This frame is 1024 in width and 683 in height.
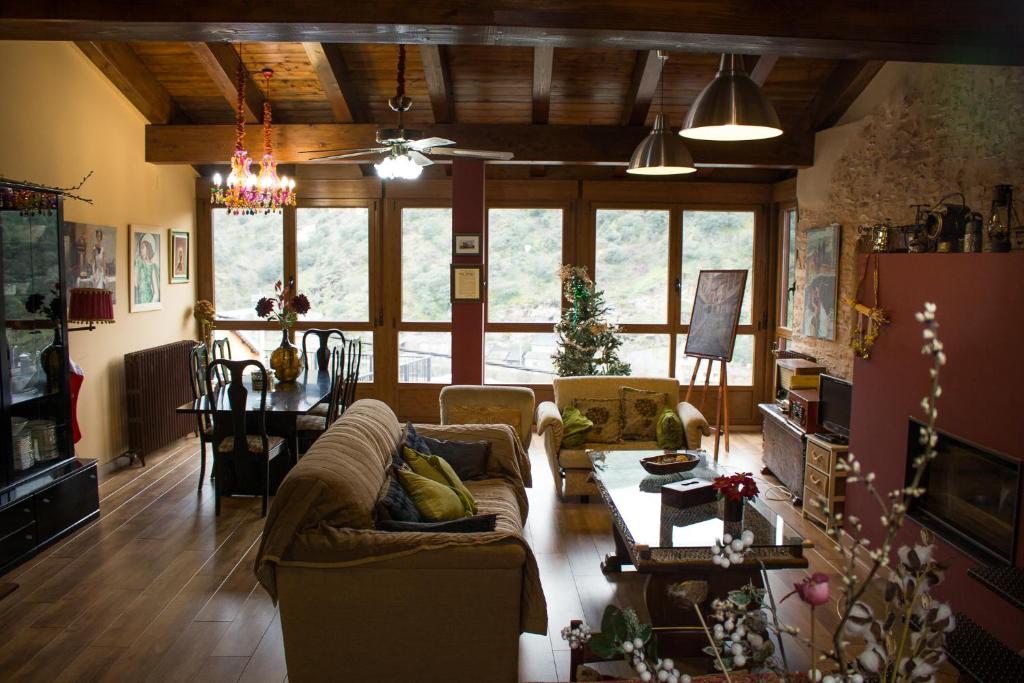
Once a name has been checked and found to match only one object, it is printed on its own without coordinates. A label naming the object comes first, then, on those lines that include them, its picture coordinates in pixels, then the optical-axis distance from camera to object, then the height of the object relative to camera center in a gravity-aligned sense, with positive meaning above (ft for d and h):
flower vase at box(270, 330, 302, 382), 20.95 -1.86
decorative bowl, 15.23 -3.20
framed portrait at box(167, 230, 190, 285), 25.77 +1.14
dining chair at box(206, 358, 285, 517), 17.26 -3.26
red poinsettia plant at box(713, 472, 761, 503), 12.44 -2.98
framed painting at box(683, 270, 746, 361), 22.59 -0.53
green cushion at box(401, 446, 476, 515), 13.01 -2.93
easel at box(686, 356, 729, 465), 22.82 -2.78
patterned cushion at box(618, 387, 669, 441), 19.58 -2.87
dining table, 17.98 -2.58
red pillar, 23.29 +2.04
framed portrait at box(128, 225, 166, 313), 22.93 +0.67
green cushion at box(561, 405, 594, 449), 19.02 -3.23
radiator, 22.38 -3.09
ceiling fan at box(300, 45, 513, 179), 15.81 +2.95
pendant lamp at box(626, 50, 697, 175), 13.66 +2.44
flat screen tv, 18.19 -2.47
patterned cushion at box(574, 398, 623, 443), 19.53 -3.03
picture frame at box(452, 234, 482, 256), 23.29 +1.45
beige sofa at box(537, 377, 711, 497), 18.74 -3.61
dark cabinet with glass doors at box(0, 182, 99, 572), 15.05 -2.04
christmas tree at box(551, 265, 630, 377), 23.85 -1.27
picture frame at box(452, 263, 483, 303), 23.40 +0.32
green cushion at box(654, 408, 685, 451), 18.88 -3.23
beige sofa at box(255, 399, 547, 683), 10.02 -3.78
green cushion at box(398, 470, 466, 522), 11.89 -3.09
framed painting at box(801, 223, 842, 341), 21.57 +0.45
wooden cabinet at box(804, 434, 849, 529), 17.16 -3.91
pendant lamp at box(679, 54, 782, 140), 9.33 +2.24
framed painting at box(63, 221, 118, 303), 19.53 +0.84
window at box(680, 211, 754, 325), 28.14 +1.88
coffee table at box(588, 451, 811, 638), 11.54 -3.65
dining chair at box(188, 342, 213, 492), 19.19 -2.17
